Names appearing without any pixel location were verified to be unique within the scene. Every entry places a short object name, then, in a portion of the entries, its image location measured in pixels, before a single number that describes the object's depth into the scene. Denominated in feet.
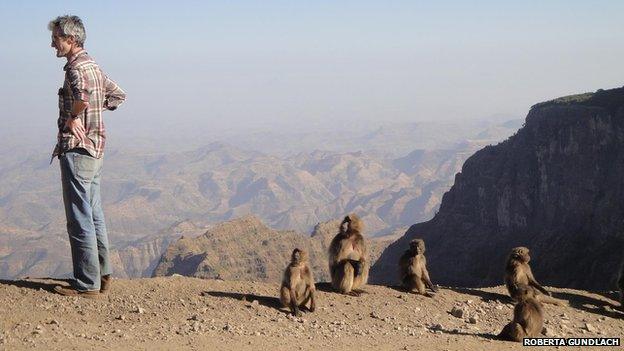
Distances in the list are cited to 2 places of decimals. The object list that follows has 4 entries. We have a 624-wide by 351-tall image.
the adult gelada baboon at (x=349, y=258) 43.42
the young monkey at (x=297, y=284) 38.45
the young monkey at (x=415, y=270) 46.91
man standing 31.91
